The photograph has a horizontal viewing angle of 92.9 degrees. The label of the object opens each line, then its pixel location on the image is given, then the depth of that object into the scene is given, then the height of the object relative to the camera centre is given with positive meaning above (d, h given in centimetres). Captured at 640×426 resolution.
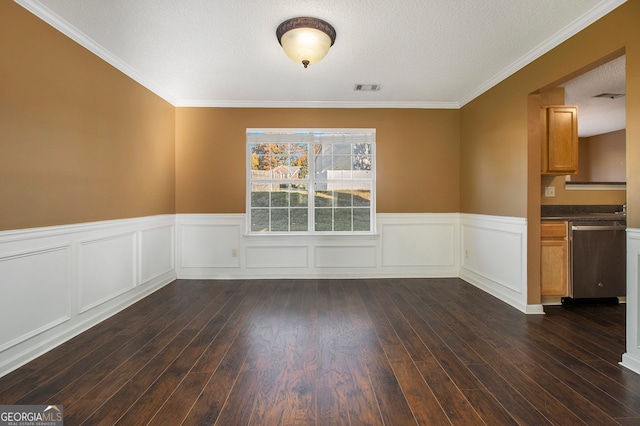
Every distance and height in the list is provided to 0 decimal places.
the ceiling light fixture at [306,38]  246 +145
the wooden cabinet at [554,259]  329 -53
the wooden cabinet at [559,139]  327 +77
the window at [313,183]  460 +42
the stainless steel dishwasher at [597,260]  329 -54
